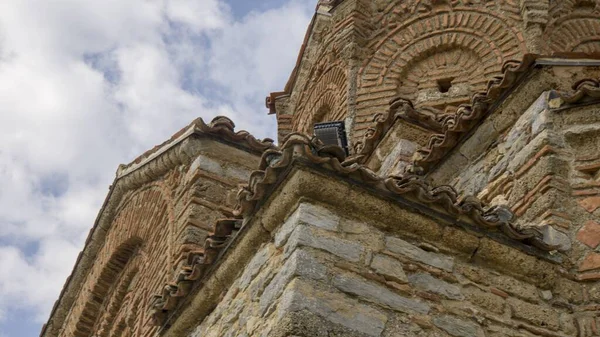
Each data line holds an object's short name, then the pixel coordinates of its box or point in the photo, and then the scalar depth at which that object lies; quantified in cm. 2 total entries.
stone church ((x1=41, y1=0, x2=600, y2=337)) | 434
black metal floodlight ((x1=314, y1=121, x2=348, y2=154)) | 670
